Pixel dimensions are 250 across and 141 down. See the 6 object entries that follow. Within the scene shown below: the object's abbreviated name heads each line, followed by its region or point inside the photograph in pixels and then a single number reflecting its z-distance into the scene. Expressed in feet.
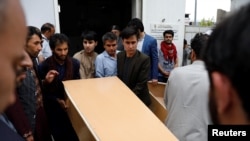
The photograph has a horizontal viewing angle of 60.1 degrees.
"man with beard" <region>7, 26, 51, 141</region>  3.62
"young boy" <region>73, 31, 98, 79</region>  6.81
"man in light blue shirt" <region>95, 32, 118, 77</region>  5.93
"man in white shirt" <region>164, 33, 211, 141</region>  3.58
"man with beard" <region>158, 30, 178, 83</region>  9.30
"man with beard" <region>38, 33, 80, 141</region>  5.38
